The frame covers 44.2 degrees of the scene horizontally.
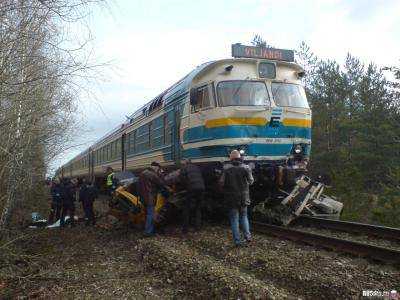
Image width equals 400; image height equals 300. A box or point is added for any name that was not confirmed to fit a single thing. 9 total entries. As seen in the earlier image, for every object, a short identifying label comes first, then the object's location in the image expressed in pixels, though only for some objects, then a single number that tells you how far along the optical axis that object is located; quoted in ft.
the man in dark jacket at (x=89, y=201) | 46.14
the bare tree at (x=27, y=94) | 22.22
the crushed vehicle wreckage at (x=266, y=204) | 34.01
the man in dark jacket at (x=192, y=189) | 32.48
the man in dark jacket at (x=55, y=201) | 49.42
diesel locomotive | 32.68
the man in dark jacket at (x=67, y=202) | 47.44
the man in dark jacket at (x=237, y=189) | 27.58
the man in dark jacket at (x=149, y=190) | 33.63
